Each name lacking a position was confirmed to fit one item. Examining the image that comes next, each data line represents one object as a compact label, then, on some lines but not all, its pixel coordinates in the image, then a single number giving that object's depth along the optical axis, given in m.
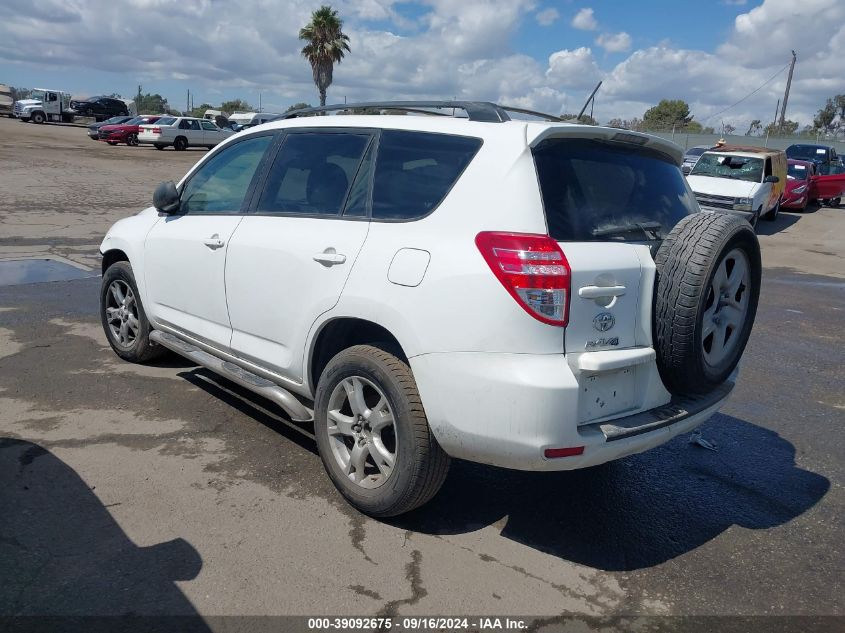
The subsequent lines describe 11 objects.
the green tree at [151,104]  76.44
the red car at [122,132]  36.03
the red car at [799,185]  22.98
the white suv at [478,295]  2.98
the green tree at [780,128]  53.83
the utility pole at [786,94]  49.84
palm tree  47.75
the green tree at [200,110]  81.88
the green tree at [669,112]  76.27
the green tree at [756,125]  61.75
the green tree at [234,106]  83.50
